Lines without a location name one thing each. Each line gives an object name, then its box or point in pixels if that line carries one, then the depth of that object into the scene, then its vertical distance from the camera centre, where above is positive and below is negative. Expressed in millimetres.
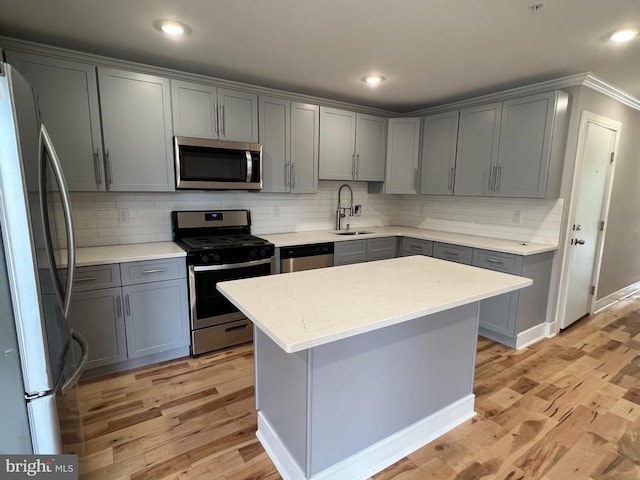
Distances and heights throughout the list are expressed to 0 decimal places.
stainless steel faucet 4168 -198
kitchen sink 3979 -466
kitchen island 1388 -825
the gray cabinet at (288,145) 3264 +494
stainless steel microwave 2834 +249
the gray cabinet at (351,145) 3686 +559
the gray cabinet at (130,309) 2363 -886
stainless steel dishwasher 3250 -642
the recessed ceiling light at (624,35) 2047 +1020
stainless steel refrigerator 1034 -346
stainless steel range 2736 -648
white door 3131 -208
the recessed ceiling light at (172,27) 2039 +1030
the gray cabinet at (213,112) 2803 +708
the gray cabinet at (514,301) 2955 -963
